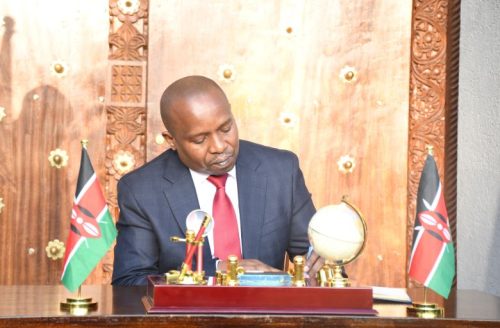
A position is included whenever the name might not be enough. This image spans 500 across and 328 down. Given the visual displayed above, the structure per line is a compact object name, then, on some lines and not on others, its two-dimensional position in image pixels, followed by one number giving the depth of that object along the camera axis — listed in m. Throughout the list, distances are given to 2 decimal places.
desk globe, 5.20
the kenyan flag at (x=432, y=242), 5.35
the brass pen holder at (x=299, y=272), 5.20
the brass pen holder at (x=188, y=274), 5.14
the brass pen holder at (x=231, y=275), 5.13
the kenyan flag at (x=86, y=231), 5.31
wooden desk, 4.82
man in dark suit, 6.82
